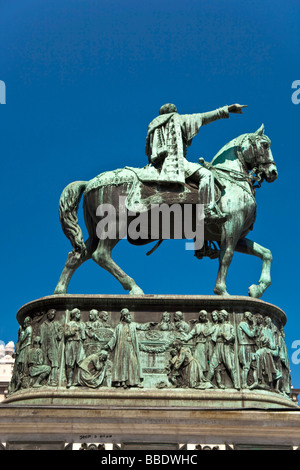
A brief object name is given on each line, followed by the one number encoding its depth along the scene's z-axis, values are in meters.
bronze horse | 15.70
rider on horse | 15.66
